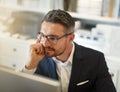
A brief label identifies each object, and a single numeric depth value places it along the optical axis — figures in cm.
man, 145
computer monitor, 72
